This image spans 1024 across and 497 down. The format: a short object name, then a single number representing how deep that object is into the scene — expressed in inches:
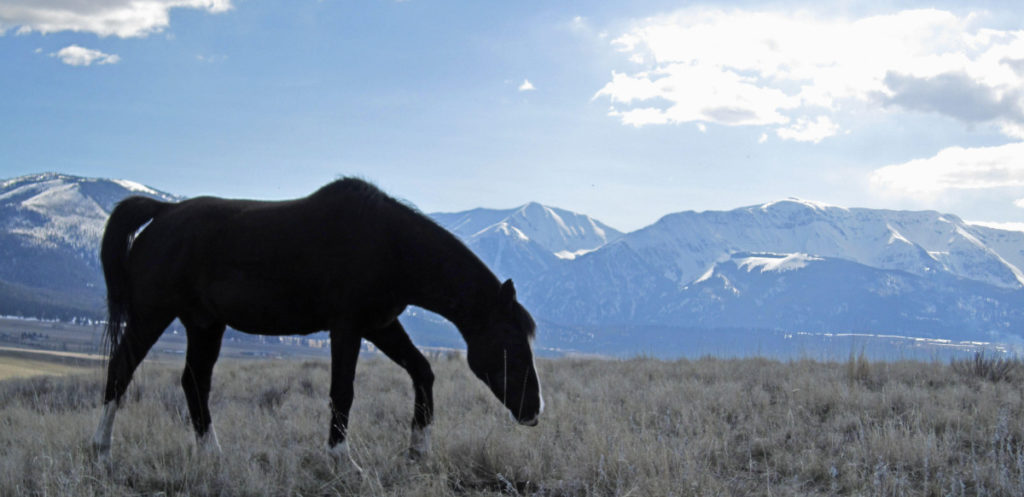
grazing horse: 225.8
